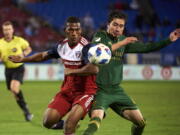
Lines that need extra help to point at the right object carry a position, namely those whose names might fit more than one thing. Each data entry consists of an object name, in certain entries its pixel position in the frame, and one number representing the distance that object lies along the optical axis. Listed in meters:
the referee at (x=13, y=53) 24.64
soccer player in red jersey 14.82
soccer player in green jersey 15.19
